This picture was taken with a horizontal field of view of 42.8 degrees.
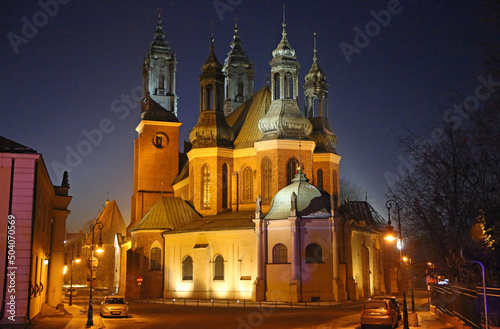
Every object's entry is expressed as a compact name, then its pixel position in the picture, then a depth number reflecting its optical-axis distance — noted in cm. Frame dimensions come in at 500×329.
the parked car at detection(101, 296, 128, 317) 3428
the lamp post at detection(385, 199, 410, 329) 2423
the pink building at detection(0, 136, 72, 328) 2352
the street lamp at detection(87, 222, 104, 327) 2880
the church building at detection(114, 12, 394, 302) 4803
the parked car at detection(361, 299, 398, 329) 2614
